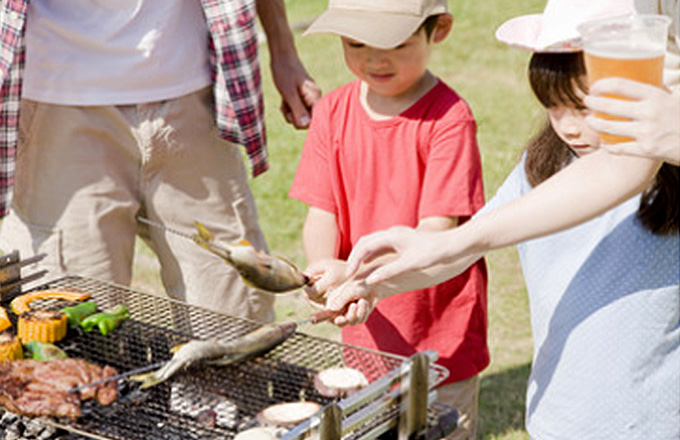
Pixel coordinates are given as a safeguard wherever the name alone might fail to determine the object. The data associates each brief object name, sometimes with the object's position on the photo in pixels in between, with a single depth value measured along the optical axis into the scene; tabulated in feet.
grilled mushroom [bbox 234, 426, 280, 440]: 9.42
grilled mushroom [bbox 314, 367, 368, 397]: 10.24
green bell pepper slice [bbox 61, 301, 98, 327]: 11.62
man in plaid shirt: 13.76
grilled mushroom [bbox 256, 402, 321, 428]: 9.75
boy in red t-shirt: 12.66
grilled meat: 10.02
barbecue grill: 9.66
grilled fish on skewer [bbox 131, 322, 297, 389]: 9.86
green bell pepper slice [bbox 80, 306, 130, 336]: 11.53
